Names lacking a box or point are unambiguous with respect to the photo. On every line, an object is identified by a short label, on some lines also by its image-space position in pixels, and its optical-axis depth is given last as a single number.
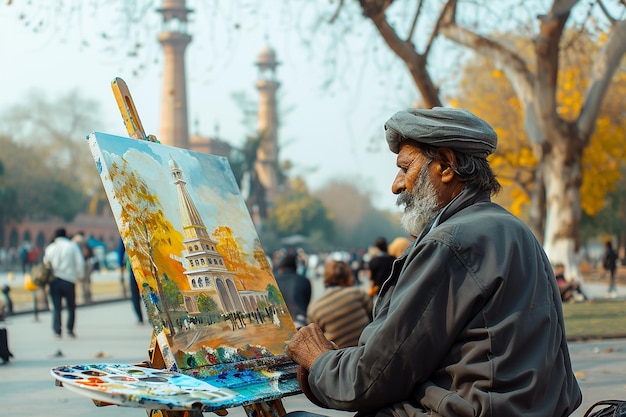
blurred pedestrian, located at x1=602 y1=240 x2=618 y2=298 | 26.80
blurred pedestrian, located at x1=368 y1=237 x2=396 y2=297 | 9.66
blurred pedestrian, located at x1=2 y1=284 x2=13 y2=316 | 16.55
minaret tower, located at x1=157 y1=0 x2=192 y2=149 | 73.06
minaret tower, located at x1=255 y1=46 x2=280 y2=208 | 96.06
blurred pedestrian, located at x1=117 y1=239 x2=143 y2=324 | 13.88
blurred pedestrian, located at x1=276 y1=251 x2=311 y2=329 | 9.09
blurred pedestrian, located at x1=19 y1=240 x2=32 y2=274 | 39.36
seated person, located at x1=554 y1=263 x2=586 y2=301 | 18.73
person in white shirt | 12.99
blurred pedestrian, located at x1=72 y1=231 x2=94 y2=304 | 17.53
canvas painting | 3.20
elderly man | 2.57
